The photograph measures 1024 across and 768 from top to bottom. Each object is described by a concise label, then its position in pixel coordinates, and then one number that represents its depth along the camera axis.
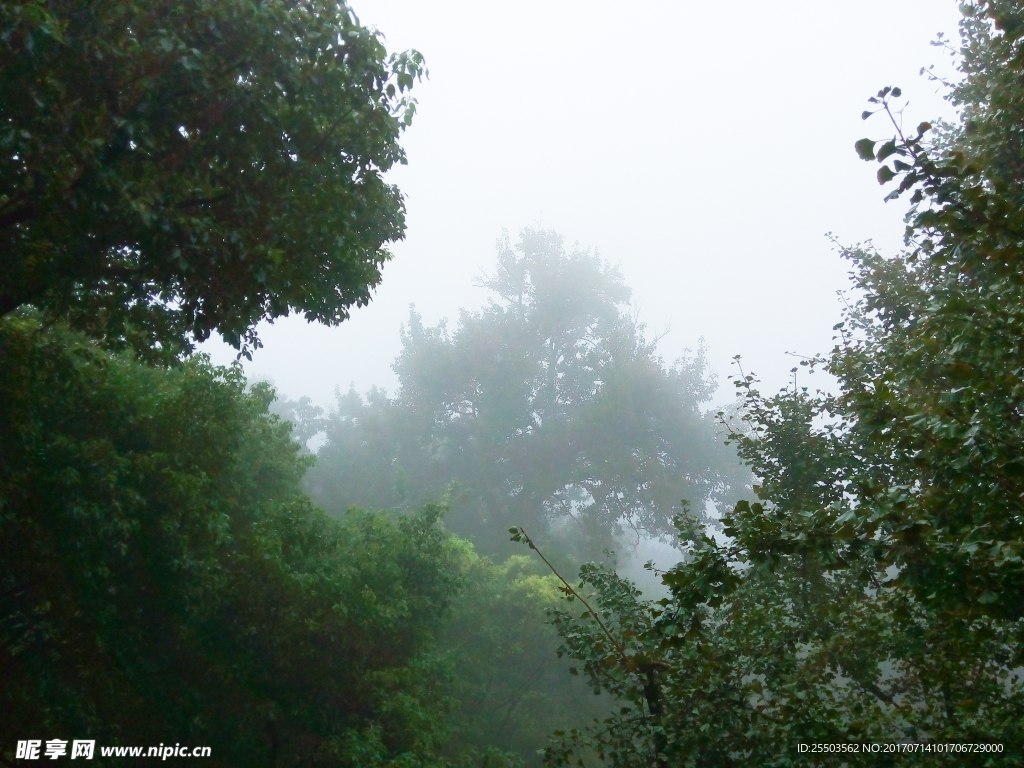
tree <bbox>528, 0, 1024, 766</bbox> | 3.55
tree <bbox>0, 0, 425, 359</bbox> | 4.88
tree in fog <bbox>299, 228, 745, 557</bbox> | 27.42
